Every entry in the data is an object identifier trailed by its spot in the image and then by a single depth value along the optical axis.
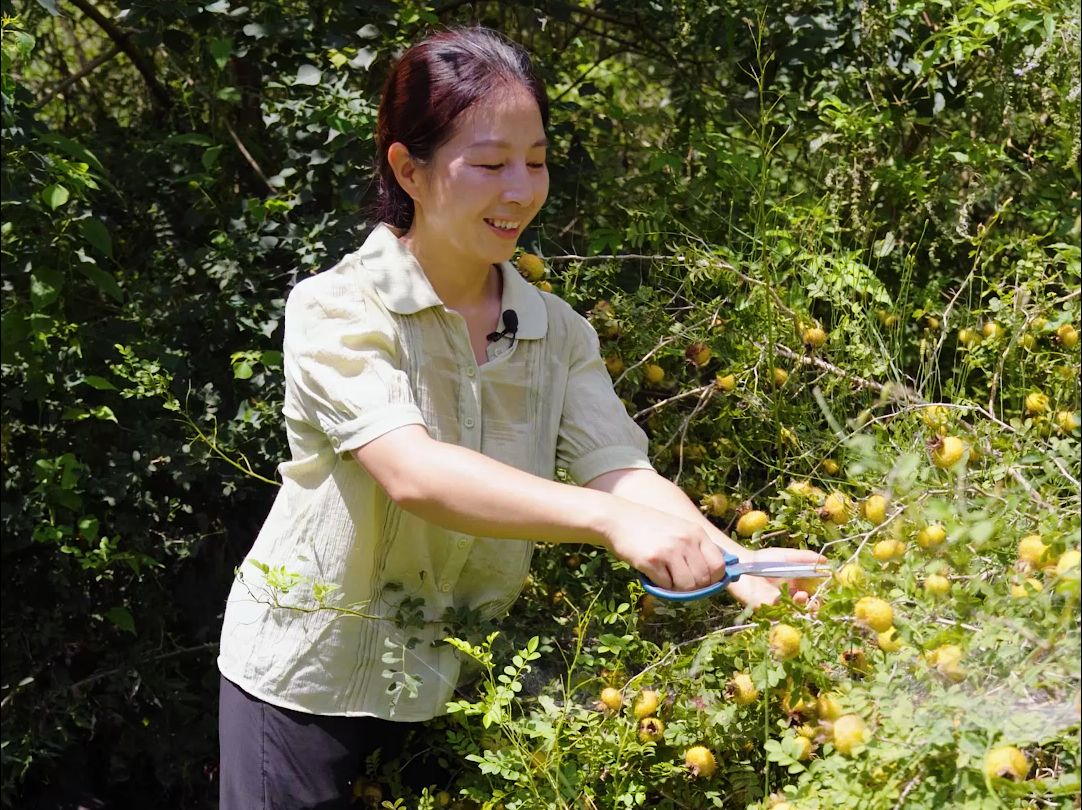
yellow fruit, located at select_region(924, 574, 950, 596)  1.48
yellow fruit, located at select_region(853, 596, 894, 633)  1.49
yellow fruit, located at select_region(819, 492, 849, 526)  1.94
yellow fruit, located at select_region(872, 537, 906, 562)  1.60
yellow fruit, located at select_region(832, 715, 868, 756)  1.46
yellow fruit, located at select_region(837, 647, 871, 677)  1.61
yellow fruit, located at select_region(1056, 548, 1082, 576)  1.31
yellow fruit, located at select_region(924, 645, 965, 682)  1.40
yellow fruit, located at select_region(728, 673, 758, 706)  1.76
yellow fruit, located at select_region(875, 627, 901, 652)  1.52
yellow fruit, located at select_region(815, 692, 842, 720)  1.58
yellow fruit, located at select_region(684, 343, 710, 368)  2.46
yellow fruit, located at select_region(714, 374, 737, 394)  2.41
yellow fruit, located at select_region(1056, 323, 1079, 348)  2.21
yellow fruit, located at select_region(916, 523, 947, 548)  1.57
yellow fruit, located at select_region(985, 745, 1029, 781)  1.29
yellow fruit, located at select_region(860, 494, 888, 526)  1.72
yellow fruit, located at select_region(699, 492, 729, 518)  2.40
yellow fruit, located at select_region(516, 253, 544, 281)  2.58
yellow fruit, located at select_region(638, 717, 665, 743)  1.79
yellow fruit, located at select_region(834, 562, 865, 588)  1.57
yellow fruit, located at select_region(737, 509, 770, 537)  2.09
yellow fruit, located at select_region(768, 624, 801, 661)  1.58
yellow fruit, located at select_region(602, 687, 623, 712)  1.82
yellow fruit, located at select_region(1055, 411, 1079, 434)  1.94
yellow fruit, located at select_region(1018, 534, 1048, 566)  1.48
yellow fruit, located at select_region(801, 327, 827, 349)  2.39
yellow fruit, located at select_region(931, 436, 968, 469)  1.81
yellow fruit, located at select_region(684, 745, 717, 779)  1.78
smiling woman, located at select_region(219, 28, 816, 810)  1.85
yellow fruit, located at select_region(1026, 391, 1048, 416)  2.12
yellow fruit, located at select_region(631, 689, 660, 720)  1.81
